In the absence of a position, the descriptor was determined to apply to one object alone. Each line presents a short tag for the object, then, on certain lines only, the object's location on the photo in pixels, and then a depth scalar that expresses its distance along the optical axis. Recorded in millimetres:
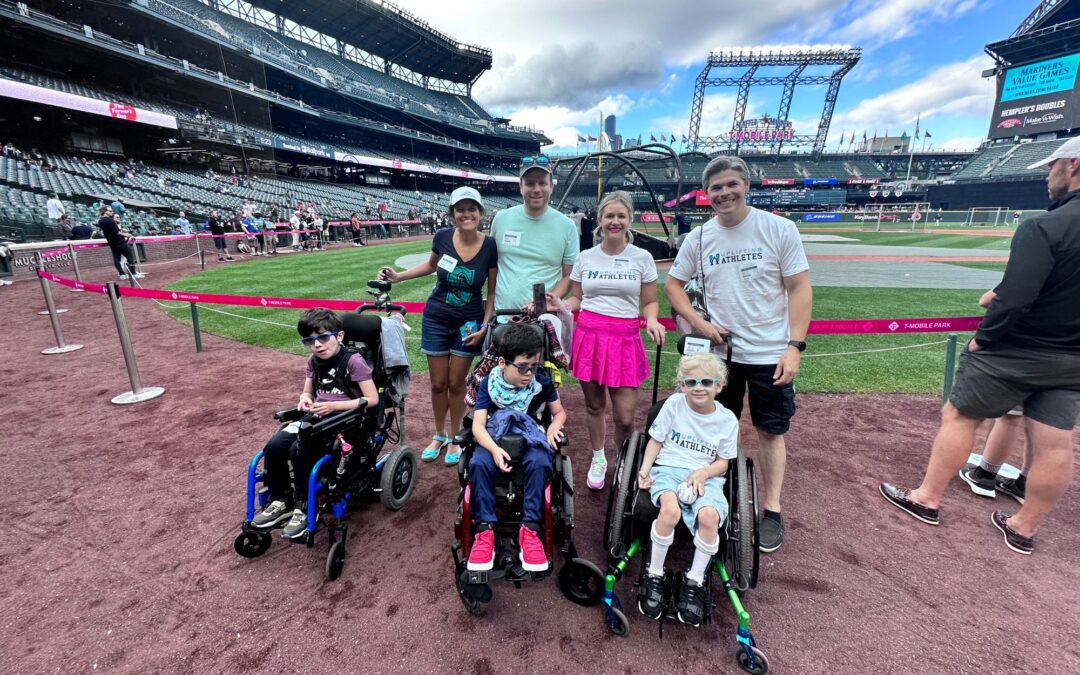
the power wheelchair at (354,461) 2416
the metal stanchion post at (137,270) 12441
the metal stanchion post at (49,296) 6020
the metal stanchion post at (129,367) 4566
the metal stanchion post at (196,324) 6086
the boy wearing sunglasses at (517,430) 2102
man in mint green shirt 3107
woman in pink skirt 2820
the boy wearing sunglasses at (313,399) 2492
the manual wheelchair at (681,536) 1964
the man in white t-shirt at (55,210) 13384
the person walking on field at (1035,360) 2248
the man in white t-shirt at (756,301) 2400
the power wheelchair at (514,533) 2129
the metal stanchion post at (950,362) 3957
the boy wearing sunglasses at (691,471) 1979
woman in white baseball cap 3105
